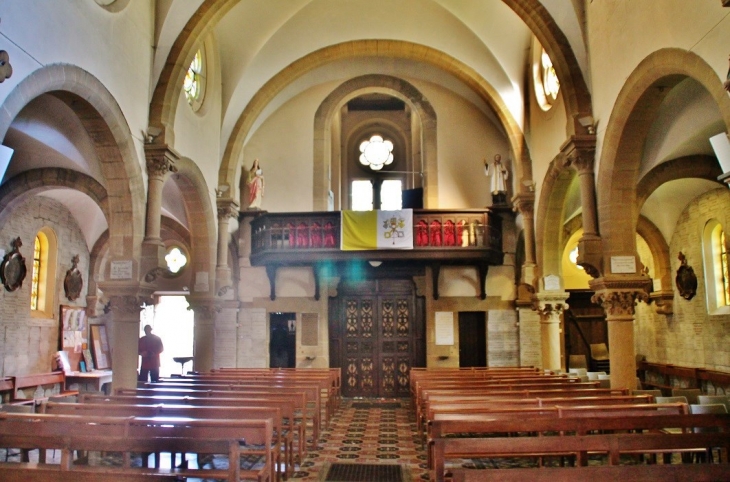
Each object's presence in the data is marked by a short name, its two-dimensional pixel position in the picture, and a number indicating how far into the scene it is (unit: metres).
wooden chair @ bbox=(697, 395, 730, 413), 8.76
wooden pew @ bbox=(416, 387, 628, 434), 8.29
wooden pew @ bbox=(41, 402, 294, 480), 7.04
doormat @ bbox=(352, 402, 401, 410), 15.69
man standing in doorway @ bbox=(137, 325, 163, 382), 13.23
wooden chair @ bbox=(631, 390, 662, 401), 9.66
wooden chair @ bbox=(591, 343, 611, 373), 20.33
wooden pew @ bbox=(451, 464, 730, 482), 4.27
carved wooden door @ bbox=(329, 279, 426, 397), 18.33
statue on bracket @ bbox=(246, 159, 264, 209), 17.89
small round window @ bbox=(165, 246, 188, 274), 22.77
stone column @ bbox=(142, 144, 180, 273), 11.37
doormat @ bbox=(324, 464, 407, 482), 7.87
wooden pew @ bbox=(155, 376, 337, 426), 9.88
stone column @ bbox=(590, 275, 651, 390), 10.72
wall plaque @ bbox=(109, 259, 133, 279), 10.97
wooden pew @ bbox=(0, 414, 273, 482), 5.07
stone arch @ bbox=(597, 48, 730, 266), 9.20
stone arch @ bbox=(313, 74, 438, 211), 19.09
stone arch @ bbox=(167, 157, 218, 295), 15.20
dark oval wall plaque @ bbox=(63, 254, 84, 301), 17.66
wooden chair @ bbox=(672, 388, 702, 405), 10.57
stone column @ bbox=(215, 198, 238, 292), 16.38
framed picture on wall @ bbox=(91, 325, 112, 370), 19.31
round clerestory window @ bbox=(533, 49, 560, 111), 14.43
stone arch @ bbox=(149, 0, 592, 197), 11.91
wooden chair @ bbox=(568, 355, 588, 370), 20.20
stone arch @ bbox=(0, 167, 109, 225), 14.59
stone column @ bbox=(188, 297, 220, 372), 15.35
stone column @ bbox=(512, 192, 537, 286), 15.80
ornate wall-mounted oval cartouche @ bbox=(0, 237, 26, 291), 14.81
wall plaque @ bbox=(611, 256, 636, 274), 10.80
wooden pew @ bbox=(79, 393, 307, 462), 7.89
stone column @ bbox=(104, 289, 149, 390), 11.03
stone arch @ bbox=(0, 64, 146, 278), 9.55
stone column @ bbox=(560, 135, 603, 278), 10.93
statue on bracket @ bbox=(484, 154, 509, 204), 17.73
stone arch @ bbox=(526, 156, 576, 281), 14.94
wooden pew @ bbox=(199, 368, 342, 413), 11.95
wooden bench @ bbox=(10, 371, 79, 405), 13.87
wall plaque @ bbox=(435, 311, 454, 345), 18.12
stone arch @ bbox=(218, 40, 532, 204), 16.78
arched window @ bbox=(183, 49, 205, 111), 14.40
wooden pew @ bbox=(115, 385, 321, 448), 8.81
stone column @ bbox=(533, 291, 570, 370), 14.93
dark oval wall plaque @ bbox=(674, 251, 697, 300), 16.02
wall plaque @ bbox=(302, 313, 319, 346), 18.28
